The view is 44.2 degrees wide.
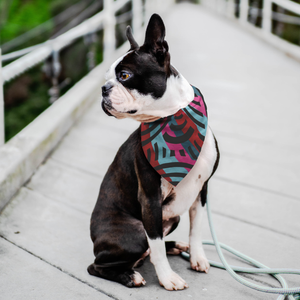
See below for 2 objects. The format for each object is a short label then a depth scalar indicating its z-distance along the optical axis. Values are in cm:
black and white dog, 143
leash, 159
